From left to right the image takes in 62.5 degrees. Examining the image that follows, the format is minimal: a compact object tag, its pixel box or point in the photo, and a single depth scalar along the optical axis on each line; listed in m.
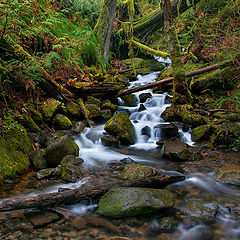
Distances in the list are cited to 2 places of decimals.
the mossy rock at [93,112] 6.51
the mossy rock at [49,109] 5.16
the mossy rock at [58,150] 3.71
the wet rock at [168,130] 5.81
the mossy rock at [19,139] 3.55
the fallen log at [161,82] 7.55
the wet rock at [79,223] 2.24
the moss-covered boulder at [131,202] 2.34
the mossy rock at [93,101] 6.97
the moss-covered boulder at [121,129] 5.44
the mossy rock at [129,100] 8.31
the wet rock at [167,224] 2.23
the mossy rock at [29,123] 4.41
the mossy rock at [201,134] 5.43
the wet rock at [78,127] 5.61
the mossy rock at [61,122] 5.38
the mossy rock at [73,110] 5.97
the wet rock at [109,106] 7.23
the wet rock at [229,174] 3.24
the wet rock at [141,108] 7.75
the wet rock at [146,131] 6.11
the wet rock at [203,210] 2.39
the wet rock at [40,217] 2.18
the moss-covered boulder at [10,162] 3.08
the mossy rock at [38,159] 3.57
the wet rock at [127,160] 4.25
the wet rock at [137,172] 3.24
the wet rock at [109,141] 5.25
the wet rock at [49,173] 3.29
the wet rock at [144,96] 8.62
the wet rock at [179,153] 4.32
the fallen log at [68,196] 2.23
